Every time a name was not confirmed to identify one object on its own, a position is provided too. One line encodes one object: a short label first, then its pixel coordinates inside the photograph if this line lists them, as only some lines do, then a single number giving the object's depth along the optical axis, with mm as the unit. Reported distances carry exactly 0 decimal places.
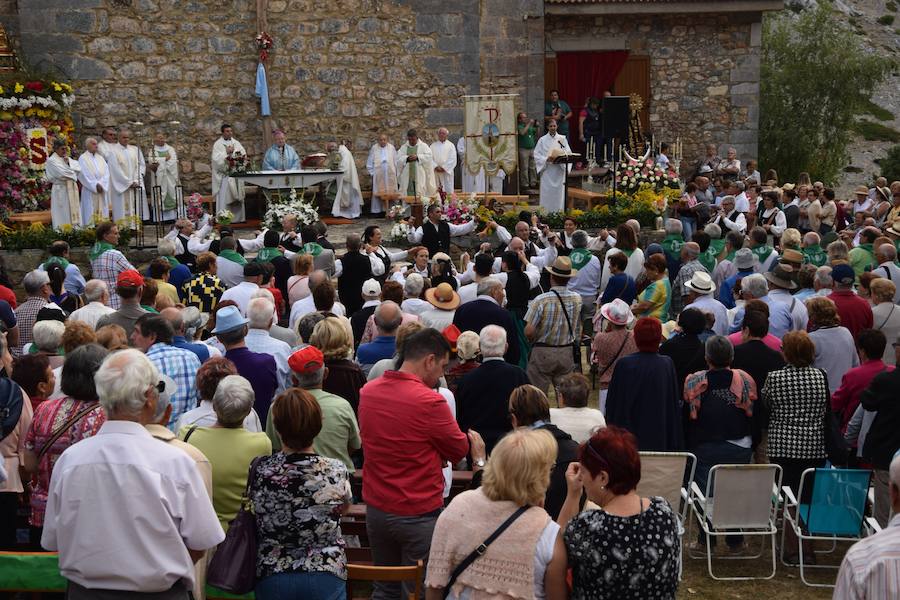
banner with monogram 17719
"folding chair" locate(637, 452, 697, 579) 6176
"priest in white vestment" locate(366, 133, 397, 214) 18719
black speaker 16484
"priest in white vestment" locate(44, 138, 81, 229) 15953
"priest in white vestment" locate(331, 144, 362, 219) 18469
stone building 18609
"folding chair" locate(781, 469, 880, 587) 6301
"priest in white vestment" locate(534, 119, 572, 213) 17594
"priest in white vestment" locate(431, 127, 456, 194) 18656
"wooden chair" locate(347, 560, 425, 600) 4508
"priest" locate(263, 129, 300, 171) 18375
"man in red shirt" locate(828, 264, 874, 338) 8836
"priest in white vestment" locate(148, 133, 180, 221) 18266
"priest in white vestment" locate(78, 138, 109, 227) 16453
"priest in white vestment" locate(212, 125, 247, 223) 18016
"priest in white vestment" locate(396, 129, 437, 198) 18250
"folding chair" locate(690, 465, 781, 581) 6344
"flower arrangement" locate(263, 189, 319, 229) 16188
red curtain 22125
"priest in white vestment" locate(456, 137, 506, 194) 18812
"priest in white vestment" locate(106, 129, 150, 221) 17312
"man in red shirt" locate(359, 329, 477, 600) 4961
